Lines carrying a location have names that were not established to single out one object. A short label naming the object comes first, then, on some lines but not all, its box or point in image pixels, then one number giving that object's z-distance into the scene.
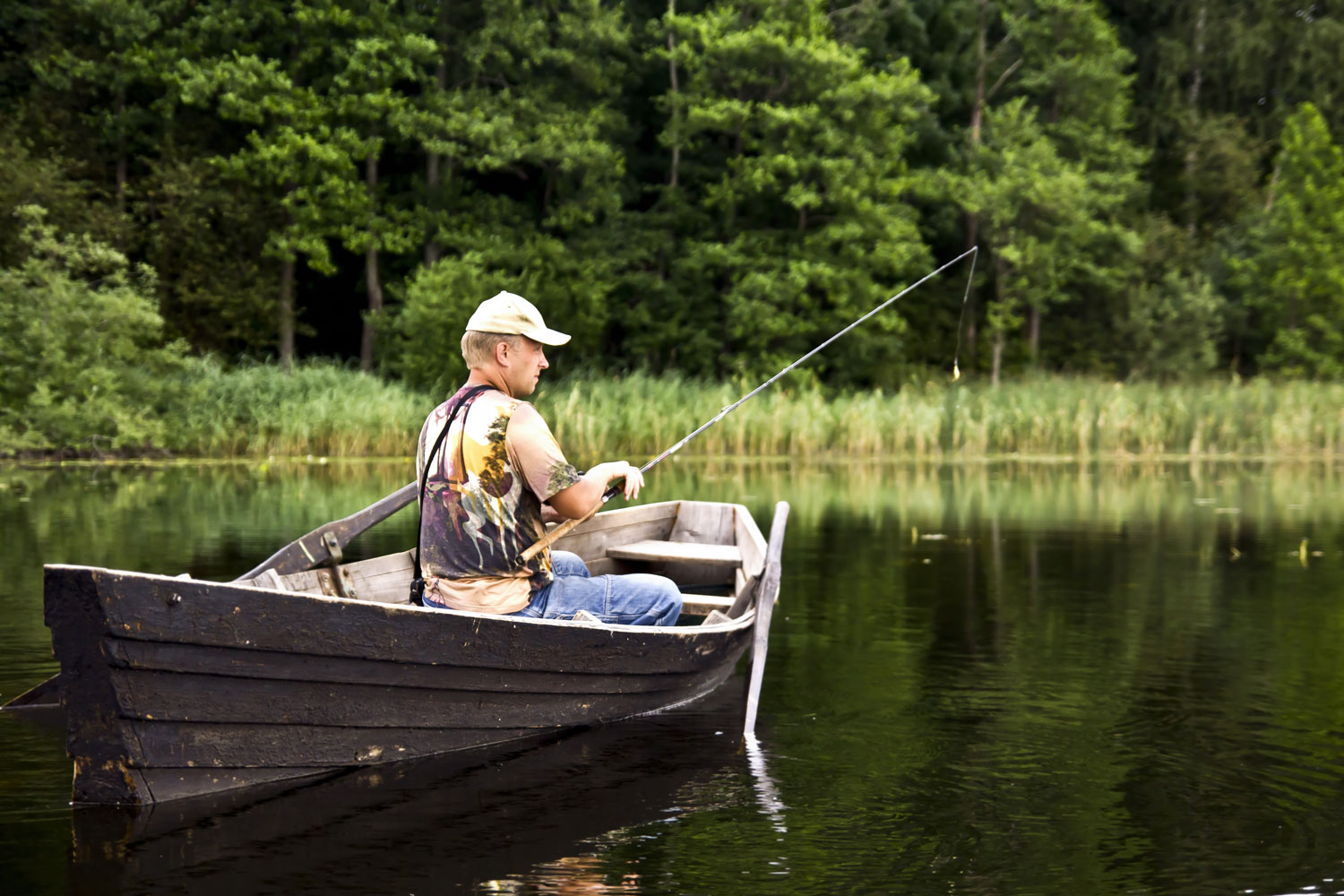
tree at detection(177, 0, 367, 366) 30.23
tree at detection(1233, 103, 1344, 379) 37.31
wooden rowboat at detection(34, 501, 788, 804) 5.04
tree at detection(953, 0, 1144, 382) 35.91
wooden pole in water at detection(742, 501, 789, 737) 7.03
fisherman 5.95
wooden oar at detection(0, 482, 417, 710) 7.02
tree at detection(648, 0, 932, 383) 32.88
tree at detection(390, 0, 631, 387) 30.39
